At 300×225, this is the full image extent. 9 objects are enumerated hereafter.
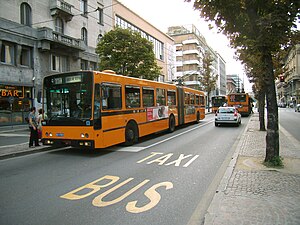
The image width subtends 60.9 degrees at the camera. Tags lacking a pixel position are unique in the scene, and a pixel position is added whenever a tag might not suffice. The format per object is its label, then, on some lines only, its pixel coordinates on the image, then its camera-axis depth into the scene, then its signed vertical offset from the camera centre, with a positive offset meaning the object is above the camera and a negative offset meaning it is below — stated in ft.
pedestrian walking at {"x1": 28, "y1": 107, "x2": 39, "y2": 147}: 34.32 -2.47
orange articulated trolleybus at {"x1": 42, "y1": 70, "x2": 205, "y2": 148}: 28.84 -0.16
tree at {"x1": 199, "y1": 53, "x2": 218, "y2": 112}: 176.45 +20.40
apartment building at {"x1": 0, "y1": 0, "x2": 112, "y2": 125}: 68.18 +19.02
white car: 62.20 -2.50
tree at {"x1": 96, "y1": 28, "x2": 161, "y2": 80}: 73.05 +15.80
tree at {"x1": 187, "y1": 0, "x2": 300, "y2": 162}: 19.85 +6.57
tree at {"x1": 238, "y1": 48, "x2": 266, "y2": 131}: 49.34 +0.17
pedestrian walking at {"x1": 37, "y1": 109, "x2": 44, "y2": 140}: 35.74 -2.19
